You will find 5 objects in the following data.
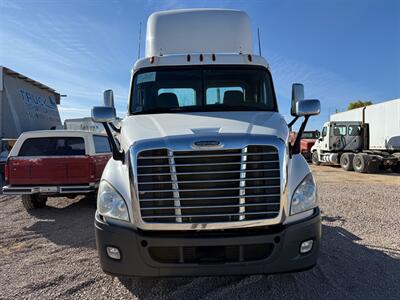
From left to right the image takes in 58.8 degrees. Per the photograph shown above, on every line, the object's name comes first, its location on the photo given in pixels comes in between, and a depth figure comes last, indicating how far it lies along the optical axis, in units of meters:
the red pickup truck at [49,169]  7.42
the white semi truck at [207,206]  3.20
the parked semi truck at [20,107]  14.24
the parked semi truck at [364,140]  17.89
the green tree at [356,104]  66.06
